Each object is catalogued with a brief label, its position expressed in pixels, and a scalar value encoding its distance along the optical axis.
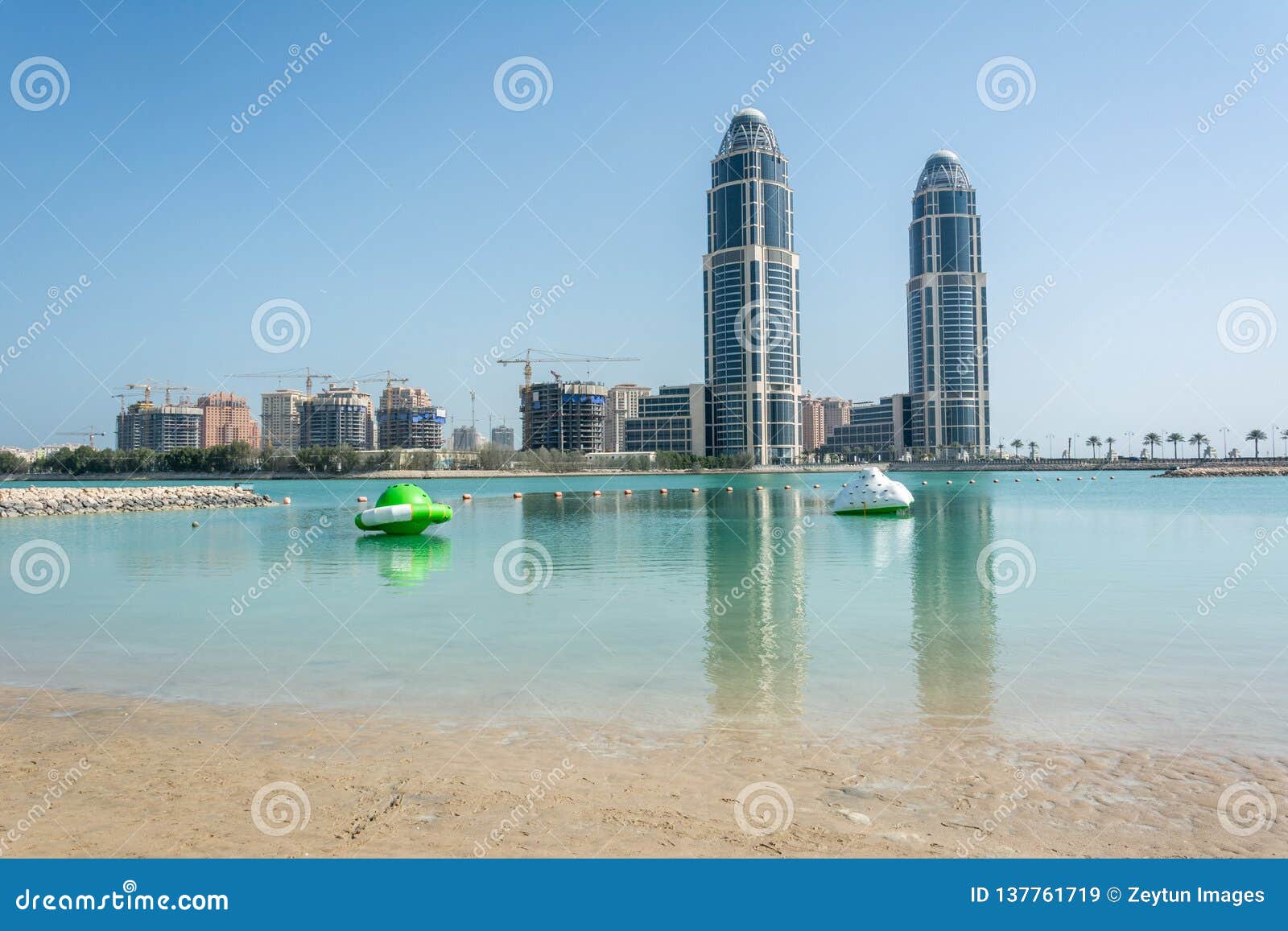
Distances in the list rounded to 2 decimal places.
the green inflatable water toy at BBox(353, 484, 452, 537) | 41.47
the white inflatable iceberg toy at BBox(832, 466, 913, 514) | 53.12
